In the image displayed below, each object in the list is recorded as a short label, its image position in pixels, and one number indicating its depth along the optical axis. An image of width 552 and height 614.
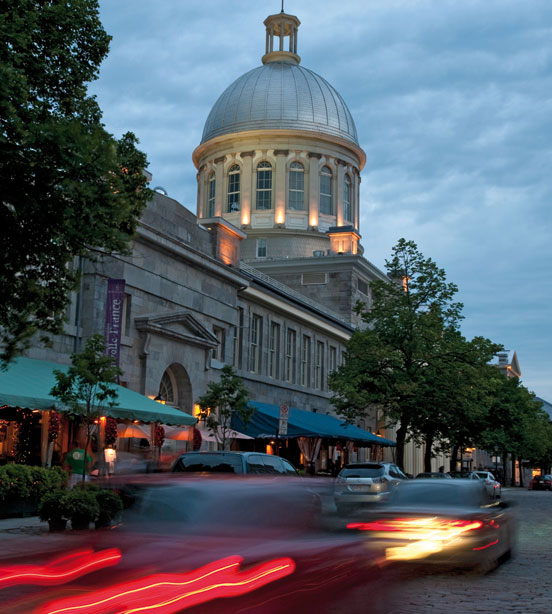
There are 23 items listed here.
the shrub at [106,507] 9.14
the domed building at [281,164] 72.56
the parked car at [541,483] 69.88
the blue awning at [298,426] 34.34
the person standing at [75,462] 22.75
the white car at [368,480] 23.72
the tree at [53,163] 12.74
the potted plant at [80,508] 13.28
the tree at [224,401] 29.25
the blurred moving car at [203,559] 5.09
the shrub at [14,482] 17.70
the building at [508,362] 125.50
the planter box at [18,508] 17.81
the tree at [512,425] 54.44
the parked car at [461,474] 39.44
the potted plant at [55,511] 13.76
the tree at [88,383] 20.50
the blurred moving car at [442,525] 10.17
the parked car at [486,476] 36.88
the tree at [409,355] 36.94
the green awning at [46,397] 19.88
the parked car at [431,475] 31.70
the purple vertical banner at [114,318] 25.64
